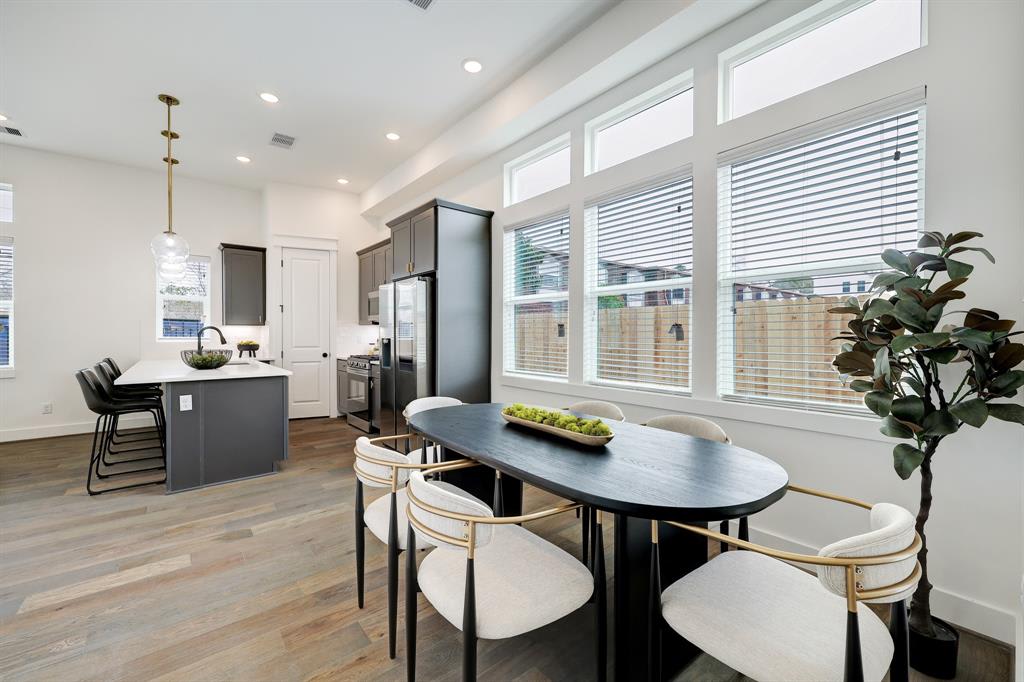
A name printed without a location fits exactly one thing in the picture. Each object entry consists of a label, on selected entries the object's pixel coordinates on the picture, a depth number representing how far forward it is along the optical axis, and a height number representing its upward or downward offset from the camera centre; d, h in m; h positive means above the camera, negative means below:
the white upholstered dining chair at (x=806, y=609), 0.96 -0.74
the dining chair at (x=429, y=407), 2.35 -0.45
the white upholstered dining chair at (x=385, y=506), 1.64 -0.72
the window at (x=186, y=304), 5.84 +0.44
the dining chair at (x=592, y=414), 2.17 -0.48
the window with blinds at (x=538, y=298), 3.86 +0.37
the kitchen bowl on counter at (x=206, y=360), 3.89 -0.22
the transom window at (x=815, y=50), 2.10 +1.57
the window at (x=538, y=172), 3.91 +1.60
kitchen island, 3.39 -0.72
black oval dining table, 1.20 -0.46
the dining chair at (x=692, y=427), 2.09 -0.46
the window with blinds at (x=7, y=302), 4.94 +0.38
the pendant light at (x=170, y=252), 3.98 +0.78
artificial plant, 1.51 -0.10
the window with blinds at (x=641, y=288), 2.95 +0.37
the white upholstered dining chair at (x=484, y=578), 1.19 -0.76
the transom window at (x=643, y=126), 2.98 +1.60
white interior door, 6.23 +0.09
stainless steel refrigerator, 4.27 -0.11
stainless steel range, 5.31 -0.72
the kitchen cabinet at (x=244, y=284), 6.02 +0.73
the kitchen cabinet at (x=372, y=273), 5.71 +0.88
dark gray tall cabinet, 4.21 +0.52
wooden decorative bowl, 1.78 -0.42
